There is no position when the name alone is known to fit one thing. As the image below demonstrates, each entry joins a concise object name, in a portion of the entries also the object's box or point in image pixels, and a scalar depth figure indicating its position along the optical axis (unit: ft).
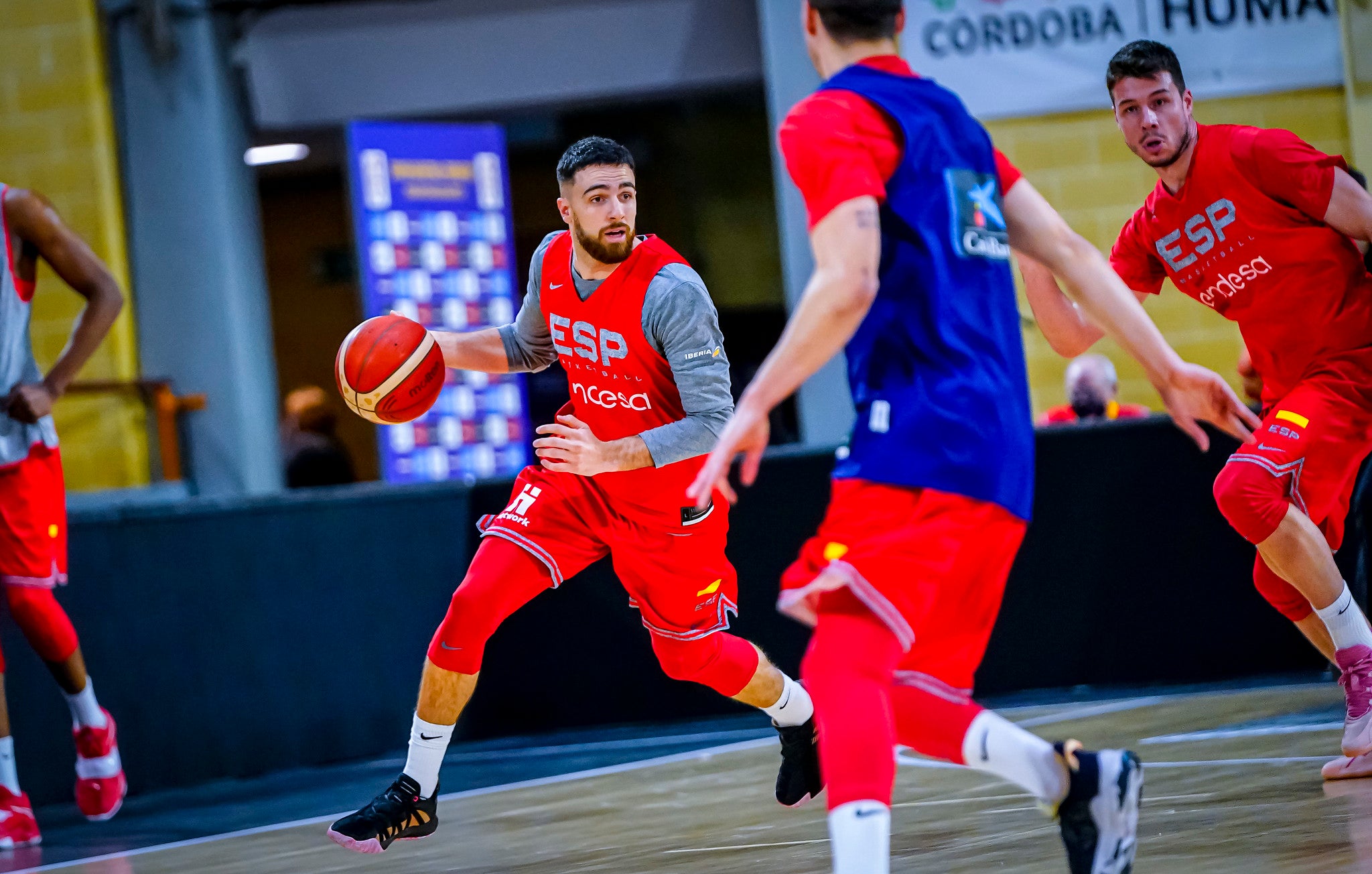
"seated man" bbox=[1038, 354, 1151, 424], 50.96
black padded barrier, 42.70
